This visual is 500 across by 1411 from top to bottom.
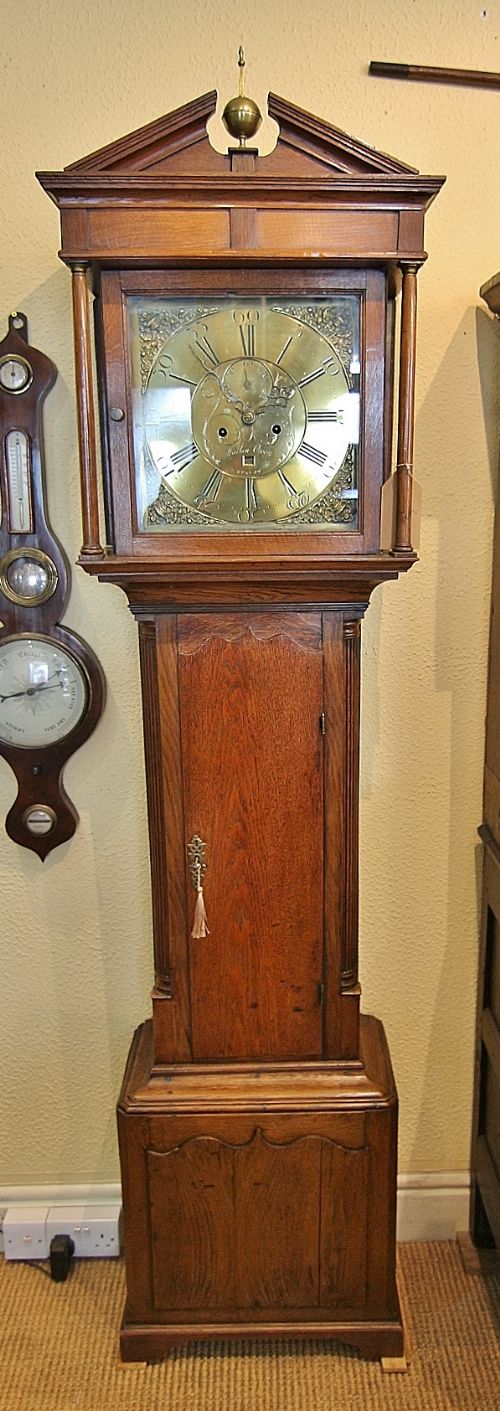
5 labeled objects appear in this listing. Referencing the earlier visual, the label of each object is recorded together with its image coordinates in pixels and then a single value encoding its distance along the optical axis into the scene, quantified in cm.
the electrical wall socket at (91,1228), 189
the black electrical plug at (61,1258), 185
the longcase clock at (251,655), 127
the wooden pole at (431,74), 153
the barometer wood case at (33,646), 162
